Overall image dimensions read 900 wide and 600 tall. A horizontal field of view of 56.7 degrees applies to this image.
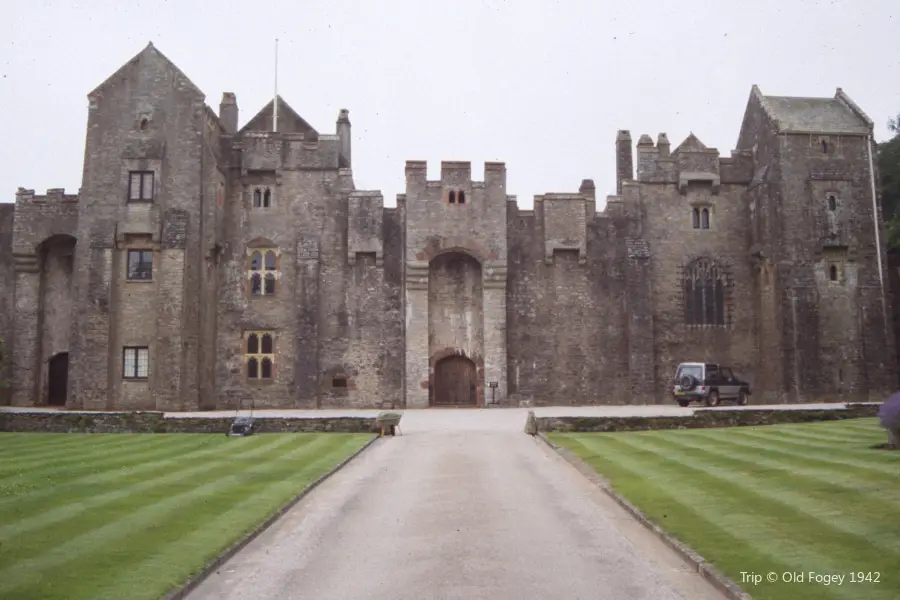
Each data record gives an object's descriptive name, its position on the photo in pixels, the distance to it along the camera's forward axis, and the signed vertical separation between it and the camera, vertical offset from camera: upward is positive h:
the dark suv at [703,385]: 35.72 +0.38
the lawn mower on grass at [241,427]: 24.29 -0.83
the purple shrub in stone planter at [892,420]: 16.77 -0.56
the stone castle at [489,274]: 39.09 +5.90
